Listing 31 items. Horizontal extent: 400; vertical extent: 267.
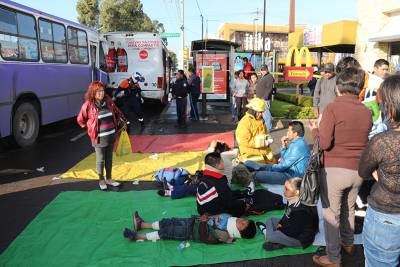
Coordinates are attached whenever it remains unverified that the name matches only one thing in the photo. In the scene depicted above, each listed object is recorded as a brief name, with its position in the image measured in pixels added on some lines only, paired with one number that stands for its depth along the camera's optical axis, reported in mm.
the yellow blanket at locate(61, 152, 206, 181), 6984
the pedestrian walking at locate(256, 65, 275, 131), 10414
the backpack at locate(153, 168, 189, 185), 6047
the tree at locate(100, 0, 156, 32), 36562
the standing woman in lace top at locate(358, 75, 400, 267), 2314
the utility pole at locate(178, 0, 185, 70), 29297
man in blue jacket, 5766
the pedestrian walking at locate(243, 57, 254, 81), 13997
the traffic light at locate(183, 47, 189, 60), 30038
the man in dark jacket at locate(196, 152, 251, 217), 4543
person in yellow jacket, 6633
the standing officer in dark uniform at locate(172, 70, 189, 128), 12047
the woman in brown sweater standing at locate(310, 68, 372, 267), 3312
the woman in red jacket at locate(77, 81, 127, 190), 5887
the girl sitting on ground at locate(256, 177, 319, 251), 4129
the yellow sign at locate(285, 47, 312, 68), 17547
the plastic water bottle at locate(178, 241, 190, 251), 4162
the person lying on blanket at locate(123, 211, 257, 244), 4238
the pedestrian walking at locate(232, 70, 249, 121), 12852
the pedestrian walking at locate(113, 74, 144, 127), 10906
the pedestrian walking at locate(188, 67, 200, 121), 13223
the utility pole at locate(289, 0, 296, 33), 41125
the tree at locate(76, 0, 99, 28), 37562
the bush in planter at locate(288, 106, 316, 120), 12805
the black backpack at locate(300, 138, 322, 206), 3455
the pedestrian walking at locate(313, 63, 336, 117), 7246
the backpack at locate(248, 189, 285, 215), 5023
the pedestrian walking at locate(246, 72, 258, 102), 12781
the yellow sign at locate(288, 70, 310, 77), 15476
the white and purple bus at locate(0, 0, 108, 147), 8094
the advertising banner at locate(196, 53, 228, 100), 15922
